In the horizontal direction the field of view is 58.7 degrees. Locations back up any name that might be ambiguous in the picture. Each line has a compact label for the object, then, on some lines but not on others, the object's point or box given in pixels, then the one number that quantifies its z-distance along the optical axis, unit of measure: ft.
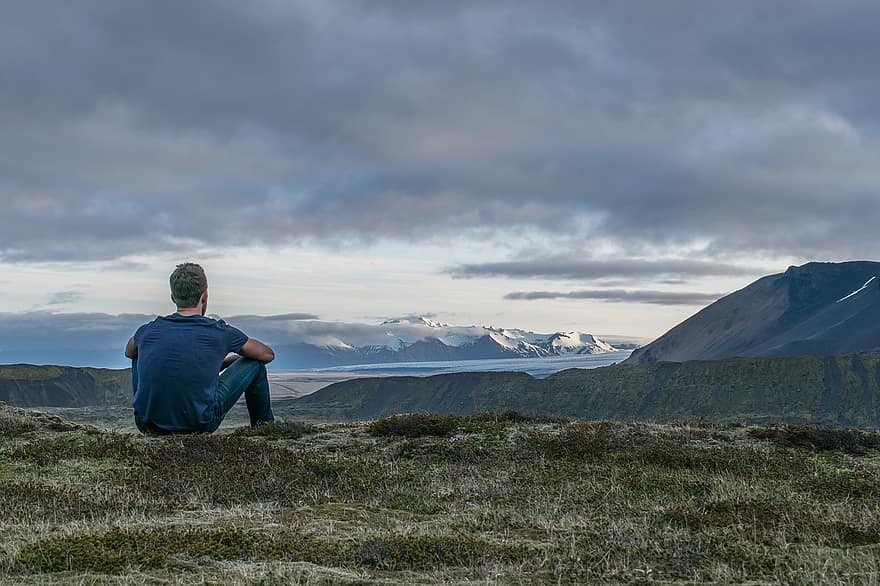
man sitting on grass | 42.63
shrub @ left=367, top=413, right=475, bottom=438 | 57.88
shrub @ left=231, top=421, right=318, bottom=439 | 56.44
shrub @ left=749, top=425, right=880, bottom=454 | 55.68
